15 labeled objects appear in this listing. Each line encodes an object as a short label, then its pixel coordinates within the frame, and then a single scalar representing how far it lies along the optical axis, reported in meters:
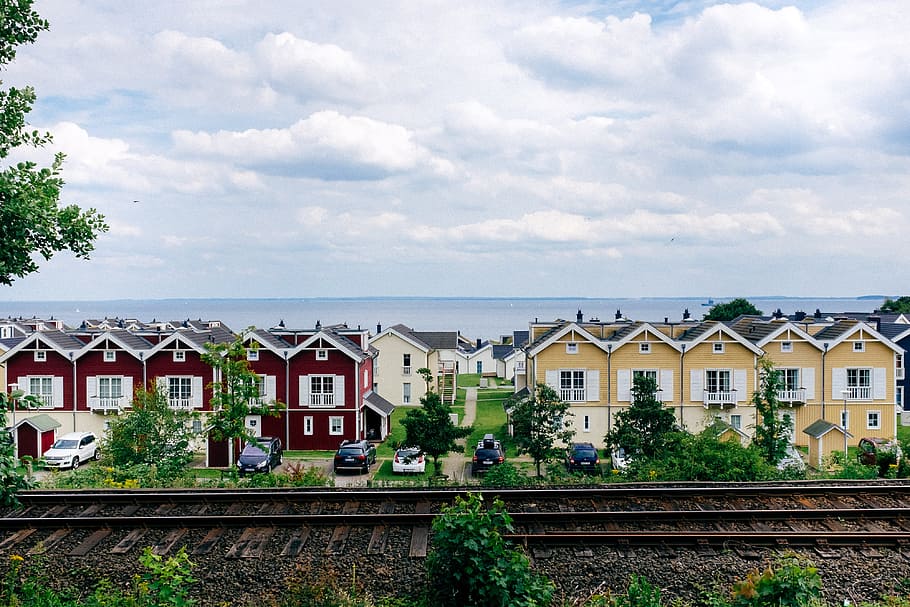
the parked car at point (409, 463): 31.41
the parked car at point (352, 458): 31.34
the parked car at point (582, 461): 31.20
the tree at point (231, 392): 24.12
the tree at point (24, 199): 9.51
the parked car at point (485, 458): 31.20
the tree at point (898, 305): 82.50
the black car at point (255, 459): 30.59
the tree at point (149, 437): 26.56
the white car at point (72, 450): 33.31
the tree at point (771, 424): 25.52
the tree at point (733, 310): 84.11
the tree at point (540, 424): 27.98
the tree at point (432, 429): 28.86
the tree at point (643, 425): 27.77
